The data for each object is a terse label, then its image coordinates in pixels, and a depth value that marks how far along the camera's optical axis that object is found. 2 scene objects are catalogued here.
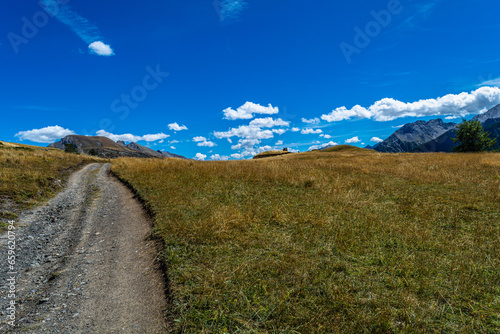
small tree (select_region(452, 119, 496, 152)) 47.53
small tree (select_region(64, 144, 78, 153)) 101.46
